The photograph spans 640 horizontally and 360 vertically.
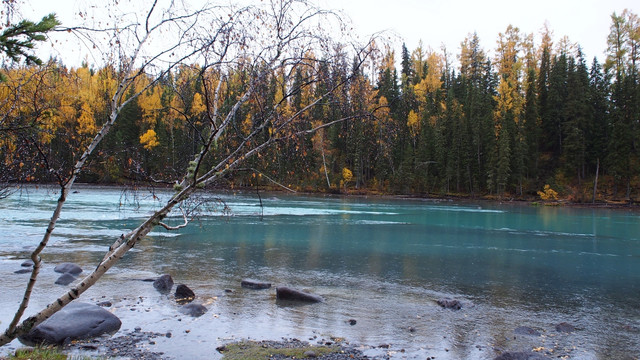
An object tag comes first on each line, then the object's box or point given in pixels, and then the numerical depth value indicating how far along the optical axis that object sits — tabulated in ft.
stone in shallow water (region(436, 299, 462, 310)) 43.47
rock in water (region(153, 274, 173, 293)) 45.75
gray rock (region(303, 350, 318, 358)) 29.12
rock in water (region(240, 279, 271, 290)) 47.91
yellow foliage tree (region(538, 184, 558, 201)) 236.41
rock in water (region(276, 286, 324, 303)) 43.75
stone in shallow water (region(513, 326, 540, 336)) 36.40
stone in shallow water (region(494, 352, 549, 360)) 29.25
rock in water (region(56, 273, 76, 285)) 46.19
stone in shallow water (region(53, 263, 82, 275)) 50.72
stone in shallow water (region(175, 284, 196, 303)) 42.79
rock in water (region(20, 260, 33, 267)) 53.78
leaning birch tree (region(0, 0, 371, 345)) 16.21
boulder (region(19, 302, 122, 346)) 30.50
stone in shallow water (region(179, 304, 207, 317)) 38.15
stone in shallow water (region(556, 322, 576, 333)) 37.32
